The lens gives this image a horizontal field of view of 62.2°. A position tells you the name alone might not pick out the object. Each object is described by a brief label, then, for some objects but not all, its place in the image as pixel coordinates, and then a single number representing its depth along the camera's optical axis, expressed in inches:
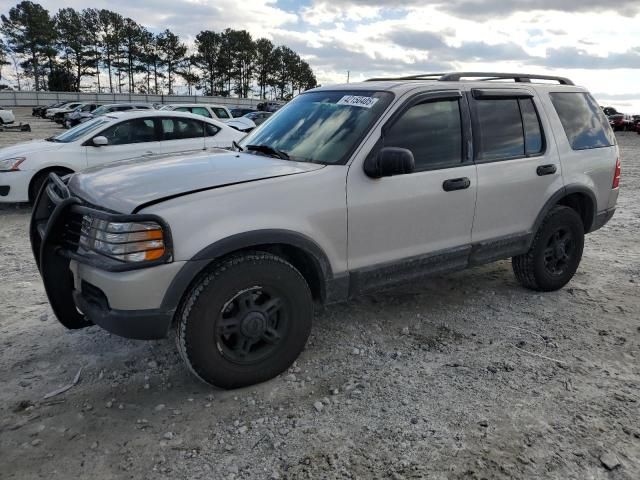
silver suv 113.8
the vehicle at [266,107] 1325.5
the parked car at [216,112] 625.0
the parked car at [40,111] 1611.7
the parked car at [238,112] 1141.5
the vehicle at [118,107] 900.6
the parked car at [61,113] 1322.7
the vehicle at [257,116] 965.8
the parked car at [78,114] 1136.8
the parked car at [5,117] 1074.7
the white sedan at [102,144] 315.6
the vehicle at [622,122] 1442.4
